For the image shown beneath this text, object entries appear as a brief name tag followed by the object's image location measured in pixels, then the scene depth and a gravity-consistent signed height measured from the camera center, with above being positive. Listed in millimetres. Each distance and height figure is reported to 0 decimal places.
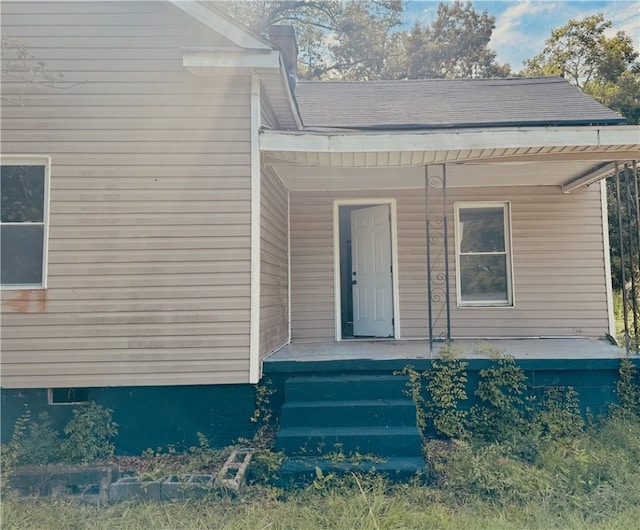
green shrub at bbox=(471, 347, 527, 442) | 4051 -996
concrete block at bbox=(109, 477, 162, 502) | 3148 -1398
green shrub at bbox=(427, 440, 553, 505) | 3057 -1338
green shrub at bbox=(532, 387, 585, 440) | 3982 -1125
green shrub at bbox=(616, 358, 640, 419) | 4193 -895
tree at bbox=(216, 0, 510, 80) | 17281 +10573
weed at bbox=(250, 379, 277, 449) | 4004 -1111
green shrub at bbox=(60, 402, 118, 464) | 3729 -1201
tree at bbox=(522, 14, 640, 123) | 15398 +9160
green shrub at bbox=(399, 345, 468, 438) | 4059 -921
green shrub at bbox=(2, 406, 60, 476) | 3625 -1234
